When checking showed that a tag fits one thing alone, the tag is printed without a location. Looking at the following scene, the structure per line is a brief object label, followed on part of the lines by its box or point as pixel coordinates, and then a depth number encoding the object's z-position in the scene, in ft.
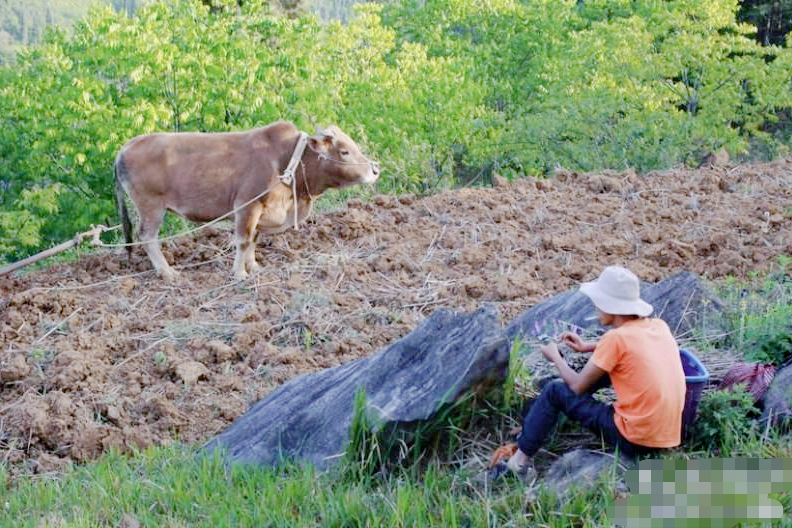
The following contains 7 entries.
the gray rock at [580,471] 14.64
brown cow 32.22
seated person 14.89
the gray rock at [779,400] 16.03
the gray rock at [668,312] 19.79
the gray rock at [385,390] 16.61
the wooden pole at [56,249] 25.39
